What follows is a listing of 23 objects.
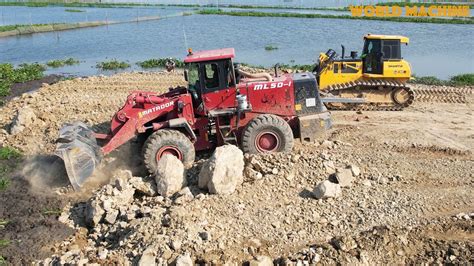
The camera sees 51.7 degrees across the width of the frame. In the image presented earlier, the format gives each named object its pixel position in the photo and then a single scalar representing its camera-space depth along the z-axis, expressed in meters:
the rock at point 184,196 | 8.70
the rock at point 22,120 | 13.76
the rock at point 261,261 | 7.05
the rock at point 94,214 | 8.83
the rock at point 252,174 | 9.39
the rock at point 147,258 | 7.21
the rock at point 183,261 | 7.07
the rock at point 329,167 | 9.69
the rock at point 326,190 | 8.84
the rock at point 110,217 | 8.77
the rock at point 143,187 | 9.44
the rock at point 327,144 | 11.17
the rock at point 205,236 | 7.74
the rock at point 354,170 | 9.57
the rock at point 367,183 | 9.39
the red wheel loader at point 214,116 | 10.57
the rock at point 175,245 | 7.50
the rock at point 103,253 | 7.62
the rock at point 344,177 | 9.29
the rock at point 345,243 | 7.38
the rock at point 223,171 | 8.95
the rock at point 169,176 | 9.34
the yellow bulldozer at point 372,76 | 16.03
